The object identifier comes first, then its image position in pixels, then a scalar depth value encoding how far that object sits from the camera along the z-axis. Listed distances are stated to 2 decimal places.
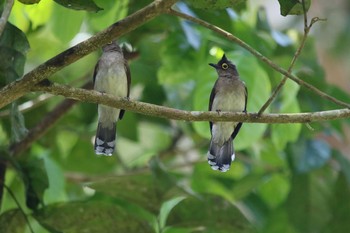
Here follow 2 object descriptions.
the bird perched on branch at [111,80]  7.34
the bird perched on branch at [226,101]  6.71
